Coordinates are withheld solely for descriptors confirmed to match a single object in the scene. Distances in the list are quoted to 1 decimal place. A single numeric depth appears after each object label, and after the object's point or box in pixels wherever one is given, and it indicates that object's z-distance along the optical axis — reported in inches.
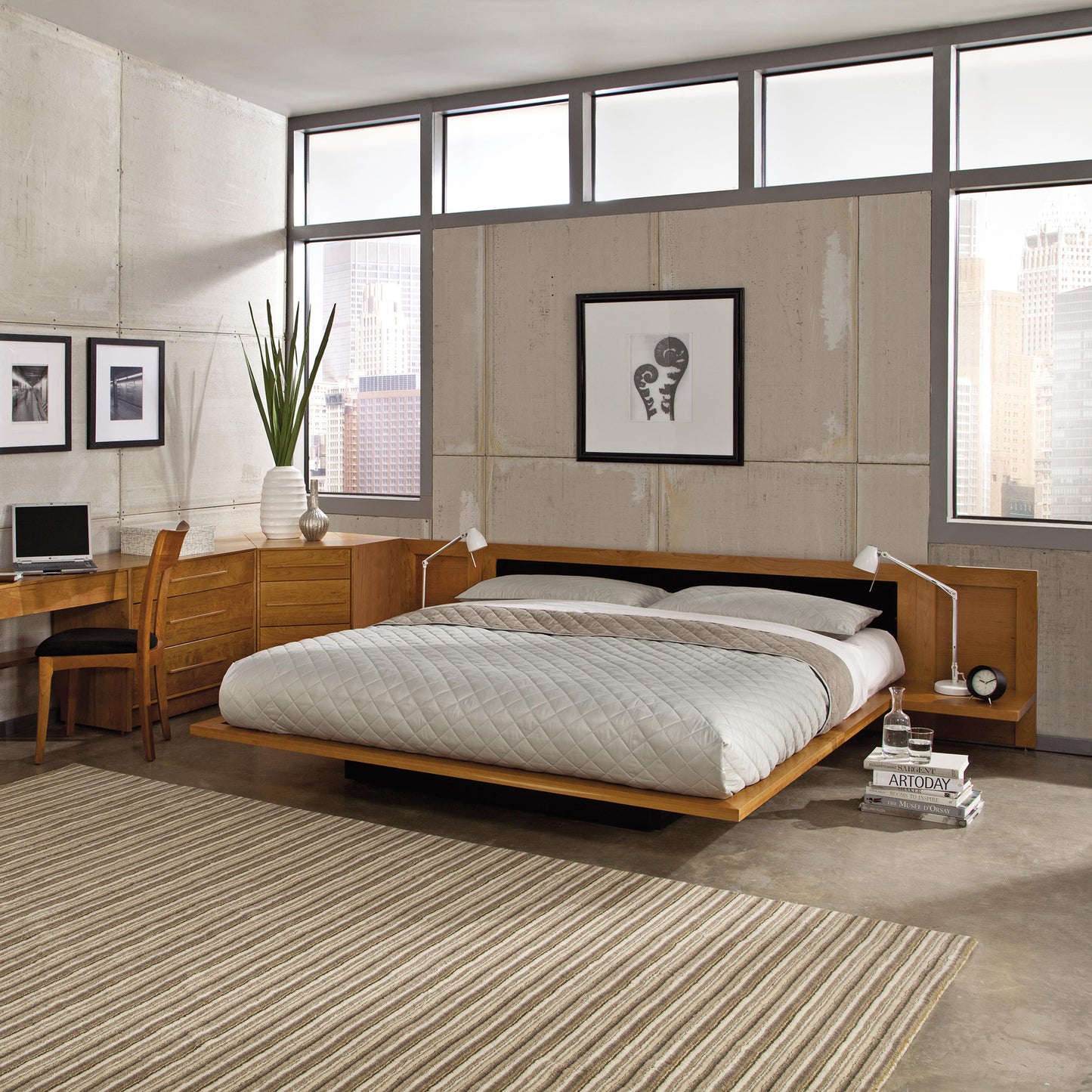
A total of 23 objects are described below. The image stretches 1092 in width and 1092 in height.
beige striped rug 94.7
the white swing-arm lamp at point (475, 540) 217.9
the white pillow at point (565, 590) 207.0
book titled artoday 155.9
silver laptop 188.5
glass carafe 161.8
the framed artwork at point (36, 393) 193.2
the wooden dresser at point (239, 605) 198.5
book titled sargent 156.0
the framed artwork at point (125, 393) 209.5
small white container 205.6
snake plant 233.6
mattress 135.9
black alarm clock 185.0
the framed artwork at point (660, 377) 214.2
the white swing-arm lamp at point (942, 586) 188.7
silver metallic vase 230.1
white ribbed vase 234.1
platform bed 141.0
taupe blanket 163.0
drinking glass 159.6
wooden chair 180.5
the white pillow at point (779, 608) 185.3
